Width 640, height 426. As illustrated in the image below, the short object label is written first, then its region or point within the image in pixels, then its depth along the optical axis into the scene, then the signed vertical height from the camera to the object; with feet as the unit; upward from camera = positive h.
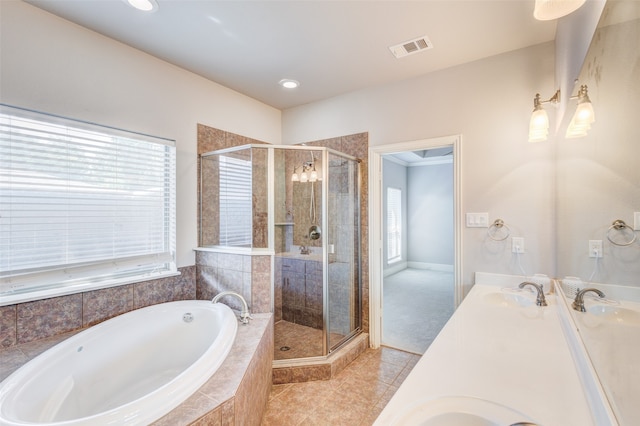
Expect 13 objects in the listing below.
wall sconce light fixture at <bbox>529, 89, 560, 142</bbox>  6.36 +2.14
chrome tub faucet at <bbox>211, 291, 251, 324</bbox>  7.04 -2.45
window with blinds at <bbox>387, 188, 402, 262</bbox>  21.11 -0.77
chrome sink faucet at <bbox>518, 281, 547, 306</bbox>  5.90 -1.75
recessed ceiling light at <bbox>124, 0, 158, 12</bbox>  5.71 +4.32
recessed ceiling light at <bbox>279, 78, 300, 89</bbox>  9.18 +4.34
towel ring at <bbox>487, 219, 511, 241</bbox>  7.36 -0.36
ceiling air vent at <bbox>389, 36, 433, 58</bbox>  7.06 +4.33
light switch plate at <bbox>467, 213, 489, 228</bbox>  7.64 -0.17
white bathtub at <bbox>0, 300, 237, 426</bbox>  3.92 -2.81
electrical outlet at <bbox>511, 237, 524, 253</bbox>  7.14 -0.78
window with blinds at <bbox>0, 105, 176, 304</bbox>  5.67 +0.20
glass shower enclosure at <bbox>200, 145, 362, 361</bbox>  8.71 -0.41
